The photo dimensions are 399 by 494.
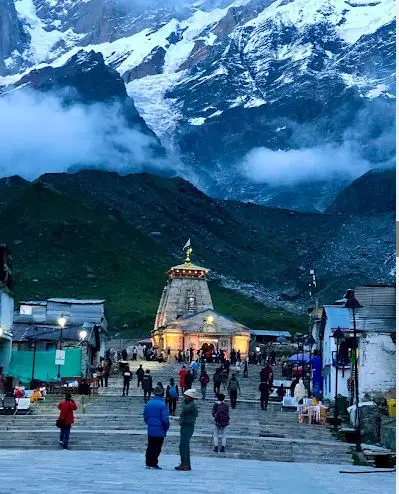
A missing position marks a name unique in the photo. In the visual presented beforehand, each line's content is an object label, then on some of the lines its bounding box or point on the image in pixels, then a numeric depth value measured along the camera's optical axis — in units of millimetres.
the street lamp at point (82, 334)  60112
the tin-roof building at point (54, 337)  57625
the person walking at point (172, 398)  39844
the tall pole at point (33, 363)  52650
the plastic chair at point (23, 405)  39344
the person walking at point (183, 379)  47969
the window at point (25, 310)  76881
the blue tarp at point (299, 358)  71006
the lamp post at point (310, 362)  58594
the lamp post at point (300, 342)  80769
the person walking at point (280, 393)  51312
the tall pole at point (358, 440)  29445
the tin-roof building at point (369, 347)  46812
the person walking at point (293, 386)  52075
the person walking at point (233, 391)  43797
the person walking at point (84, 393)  39688
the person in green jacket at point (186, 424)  21219
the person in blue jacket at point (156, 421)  20391
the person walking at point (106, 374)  55188
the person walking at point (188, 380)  47106
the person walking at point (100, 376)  56125
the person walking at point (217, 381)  48125
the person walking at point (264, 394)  43531
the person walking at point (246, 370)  66812
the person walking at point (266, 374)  47394
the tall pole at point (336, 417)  37284
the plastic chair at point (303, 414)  39688
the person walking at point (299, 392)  46422
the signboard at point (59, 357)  48594
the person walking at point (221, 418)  27078
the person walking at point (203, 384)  48156
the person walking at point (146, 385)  44344
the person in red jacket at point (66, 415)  27703
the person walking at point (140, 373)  53203
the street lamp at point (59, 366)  50900
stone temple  100875
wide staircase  29531
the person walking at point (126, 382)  48781
